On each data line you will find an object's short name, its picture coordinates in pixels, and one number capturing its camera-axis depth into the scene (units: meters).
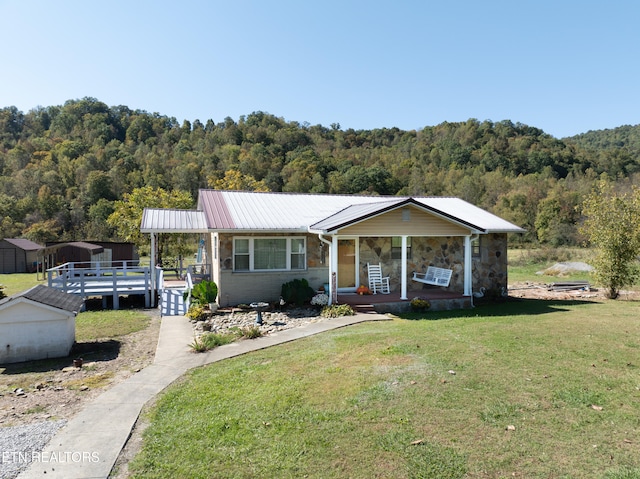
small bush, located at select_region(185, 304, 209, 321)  12.77
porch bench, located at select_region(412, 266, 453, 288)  14.98
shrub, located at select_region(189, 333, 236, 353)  9.24
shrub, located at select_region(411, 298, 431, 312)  13.31
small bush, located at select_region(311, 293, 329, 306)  13.24
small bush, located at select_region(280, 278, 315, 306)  13.55
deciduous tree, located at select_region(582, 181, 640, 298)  15.34
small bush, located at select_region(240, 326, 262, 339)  10.11
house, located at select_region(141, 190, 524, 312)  13.45
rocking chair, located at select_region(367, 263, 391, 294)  15.21
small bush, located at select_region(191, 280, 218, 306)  13.55
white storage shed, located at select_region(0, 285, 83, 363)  9.03
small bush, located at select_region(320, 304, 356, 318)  12.30
